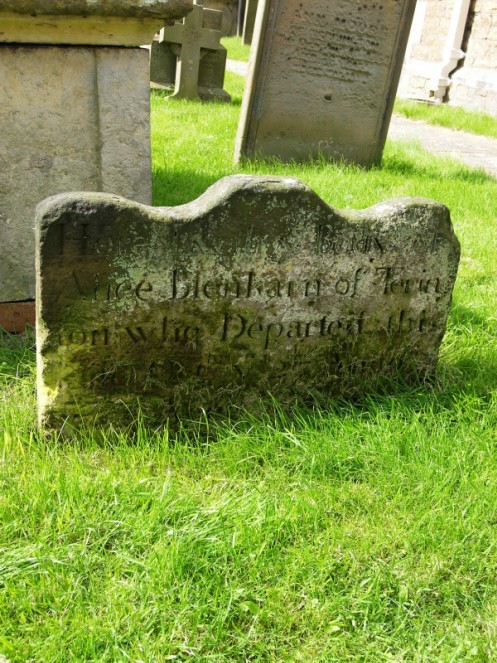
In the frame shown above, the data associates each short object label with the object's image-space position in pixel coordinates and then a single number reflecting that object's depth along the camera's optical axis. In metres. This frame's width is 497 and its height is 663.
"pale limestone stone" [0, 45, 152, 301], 2.99
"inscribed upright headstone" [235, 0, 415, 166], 5.77
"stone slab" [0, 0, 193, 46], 2.74
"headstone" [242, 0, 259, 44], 15.73
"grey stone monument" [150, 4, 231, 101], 9.00
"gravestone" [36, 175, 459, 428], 2.32
